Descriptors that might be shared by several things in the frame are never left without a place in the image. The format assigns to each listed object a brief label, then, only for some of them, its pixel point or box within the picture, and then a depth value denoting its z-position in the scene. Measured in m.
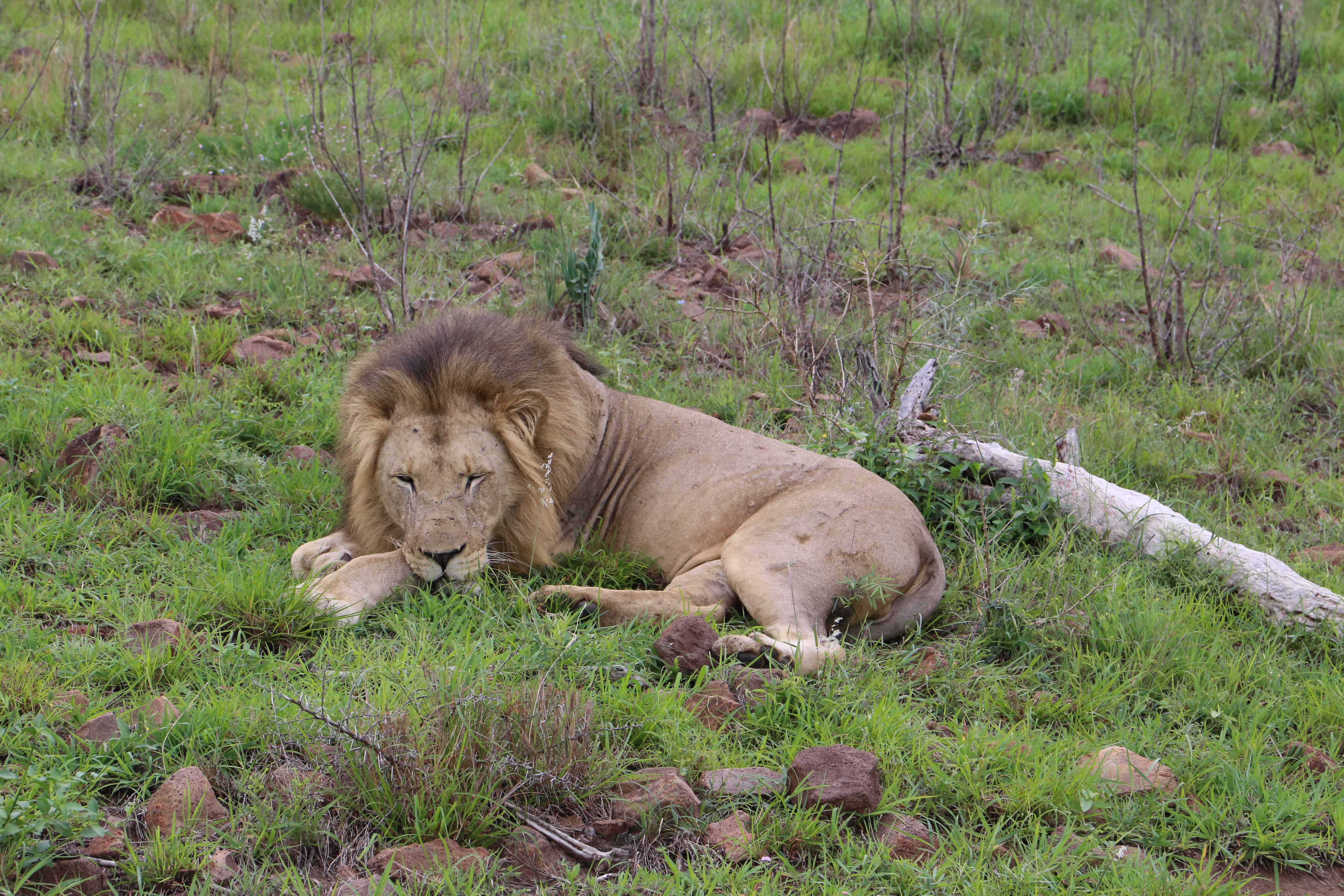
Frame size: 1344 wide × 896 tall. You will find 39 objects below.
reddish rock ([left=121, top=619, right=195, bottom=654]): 6.09
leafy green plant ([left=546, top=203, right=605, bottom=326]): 11.12
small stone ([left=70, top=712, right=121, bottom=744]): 5.26
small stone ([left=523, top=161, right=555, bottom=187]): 14.55
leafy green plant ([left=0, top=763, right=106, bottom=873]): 4.44
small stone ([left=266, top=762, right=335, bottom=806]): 5.08
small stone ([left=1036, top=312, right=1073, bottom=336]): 12.54
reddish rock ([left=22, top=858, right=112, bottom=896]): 4.47
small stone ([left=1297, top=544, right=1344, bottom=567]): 8.60
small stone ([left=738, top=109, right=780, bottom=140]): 15.87
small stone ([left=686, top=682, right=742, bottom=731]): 5.96
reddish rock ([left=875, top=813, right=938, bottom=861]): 5.23
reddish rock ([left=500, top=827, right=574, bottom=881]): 4.90
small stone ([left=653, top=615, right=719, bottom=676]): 6.42
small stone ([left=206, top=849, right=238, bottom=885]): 4.62
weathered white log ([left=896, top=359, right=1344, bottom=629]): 7.61
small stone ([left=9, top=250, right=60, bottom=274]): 10.78
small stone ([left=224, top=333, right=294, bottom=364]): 10.06
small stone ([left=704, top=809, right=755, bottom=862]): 5.08
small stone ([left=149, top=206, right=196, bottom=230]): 12.30
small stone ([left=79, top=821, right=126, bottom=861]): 4.64
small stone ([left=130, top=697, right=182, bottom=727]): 5.38
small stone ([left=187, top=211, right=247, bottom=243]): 12.20
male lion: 7.03
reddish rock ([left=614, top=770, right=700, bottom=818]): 5.22
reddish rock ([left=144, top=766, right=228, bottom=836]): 4.82
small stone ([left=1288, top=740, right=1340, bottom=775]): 6.12
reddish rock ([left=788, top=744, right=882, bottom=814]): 5.30
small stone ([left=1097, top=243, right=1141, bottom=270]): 13.86
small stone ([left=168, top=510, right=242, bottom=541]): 7.83
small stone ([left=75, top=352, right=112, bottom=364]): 9.63
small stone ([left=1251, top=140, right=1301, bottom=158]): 16.50
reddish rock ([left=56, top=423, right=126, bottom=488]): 8.11
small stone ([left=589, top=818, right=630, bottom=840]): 5.12
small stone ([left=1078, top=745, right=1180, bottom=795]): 5.74
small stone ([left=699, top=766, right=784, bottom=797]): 5.39
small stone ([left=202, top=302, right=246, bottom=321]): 10.72
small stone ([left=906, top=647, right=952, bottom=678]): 6.86
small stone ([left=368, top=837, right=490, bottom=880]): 4.69
